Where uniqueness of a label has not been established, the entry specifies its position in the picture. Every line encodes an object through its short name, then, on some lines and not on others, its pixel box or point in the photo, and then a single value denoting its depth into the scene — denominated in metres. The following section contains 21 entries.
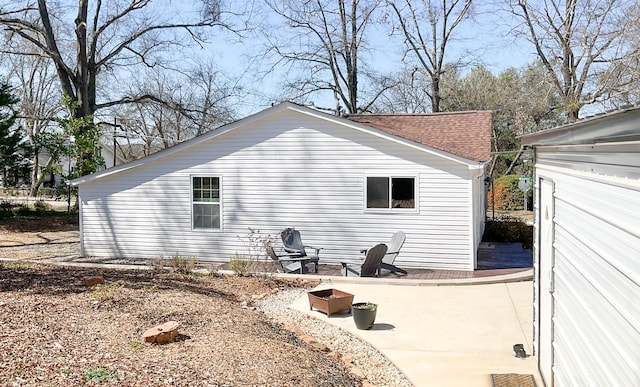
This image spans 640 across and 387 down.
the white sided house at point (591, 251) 2.39
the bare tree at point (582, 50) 21.33
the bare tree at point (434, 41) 29.69
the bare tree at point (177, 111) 28.19
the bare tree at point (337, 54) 29.53
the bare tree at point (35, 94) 43.28
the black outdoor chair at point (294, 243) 11.79
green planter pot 7.16
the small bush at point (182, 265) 10.62
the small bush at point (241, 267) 10.48
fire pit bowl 7.90
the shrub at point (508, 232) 15.58
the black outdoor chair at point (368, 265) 10.49
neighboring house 53.49
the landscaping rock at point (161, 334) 5.45
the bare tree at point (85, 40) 22.83
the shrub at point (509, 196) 26.78
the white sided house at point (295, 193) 11.89
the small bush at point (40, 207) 24.53
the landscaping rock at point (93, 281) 8.11
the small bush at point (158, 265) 10.74
